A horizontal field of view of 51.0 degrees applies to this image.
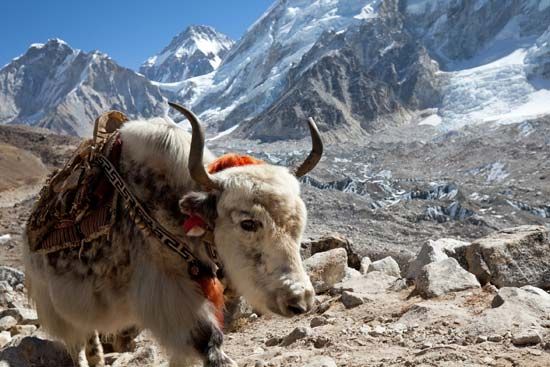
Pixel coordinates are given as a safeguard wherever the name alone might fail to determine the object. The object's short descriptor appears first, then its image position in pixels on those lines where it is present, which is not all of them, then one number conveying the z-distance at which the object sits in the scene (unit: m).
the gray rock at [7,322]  5.91
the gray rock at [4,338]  5.28
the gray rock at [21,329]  5.75
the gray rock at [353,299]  4.89
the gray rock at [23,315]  6.19
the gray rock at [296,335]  4.06
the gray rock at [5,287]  8.35
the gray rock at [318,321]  4.54
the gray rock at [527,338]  3.09
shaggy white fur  2.61
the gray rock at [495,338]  3.22
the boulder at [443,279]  4.65
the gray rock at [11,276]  9.25
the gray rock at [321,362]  3.04
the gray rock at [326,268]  6.15
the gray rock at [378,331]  3.85
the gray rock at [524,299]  3.66
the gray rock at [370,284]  5.49
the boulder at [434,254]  5.52
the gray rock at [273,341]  4.37
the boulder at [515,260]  4.90
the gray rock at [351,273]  6.66
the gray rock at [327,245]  8.23
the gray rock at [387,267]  7.01
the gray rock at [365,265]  7.66
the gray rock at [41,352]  4.18
